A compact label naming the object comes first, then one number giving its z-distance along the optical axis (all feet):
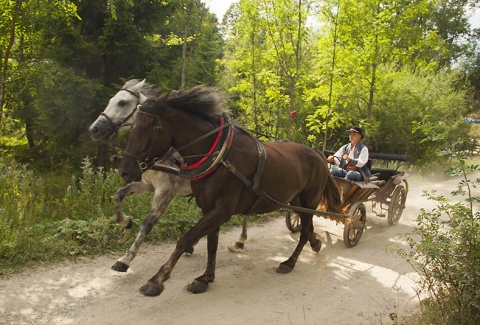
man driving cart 22.49
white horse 15.58
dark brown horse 12.76
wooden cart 21.43
